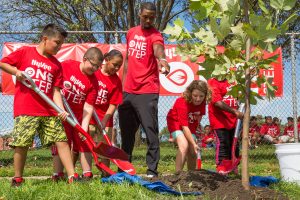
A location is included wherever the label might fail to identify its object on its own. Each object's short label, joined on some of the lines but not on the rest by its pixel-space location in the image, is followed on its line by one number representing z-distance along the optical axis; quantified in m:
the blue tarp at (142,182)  3.90
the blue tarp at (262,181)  4.70
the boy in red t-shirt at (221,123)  6.30
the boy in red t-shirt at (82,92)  5.23
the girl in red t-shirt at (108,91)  5.56
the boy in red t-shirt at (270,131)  13.71
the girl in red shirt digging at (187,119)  5.71
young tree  3.44
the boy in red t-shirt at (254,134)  14.08
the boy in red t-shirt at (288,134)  12.24
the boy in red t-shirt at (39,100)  4.61
